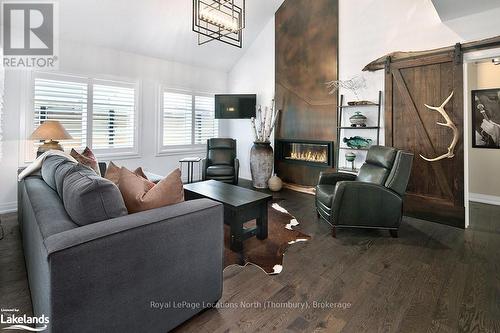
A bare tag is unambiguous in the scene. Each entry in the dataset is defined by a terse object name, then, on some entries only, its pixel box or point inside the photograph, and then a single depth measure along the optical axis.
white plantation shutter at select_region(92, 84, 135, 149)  4.59
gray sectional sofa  1.07
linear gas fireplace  4.79
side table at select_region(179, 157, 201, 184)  5.60
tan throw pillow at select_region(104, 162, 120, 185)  1.91
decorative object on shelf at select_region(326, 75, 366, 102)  4.23
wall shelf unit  3.96
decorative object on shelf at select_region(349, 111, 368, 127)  4.08
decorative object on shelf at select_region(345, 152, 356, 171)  4.22
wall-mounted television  5.82
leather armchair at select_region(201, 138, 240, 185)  4.81
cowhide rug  2.32
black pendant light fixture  3.11
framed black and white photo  4.08
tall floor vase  5.23
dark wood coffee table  2.55
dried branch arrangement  5.52
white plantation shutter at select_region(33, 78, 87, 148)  3.96
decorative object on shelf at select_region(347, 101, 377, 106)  3.99
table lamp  3.35
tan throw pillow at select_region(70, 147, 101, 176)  2.47
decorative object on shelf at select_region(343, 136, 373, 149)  4.12
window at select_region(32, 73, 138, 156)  4.02
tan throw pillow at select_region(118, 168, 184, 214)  1.52
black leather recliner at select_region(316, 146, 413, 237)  2.81
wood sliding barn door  3.22
